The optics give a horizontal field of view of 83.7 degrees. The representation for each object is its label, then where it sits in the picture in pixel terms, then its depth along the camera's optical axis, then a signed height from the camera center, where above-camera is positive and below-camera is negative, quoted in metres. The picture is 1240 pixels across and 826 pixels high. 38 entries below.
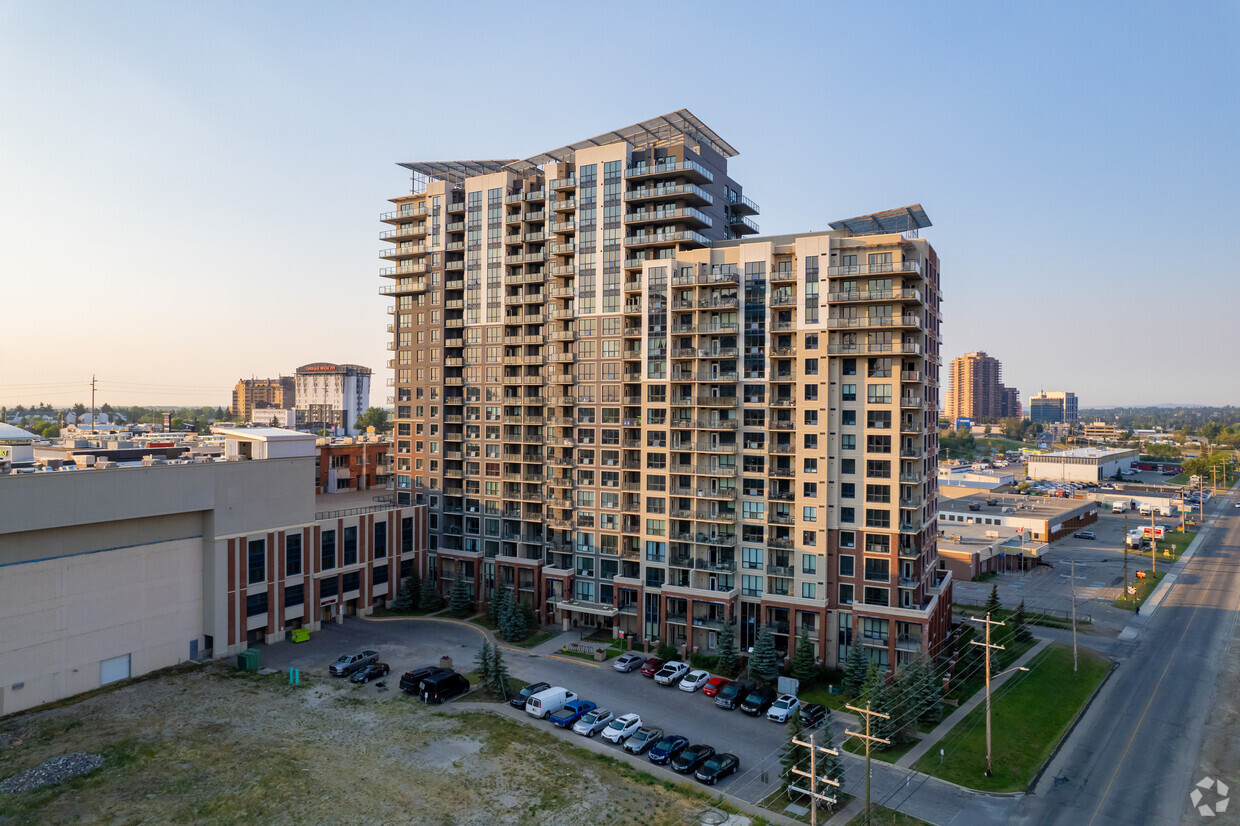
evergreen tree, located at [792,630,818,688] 58.38 -21.22
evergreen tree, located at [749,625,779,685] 59.09 -21.20
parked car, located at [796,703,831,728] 51.41 -22.68
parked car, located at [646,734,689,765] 45.28 -22.20
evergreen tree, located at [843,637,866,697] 56.59 -21.24
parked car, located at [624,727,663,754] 46.72 -22.31
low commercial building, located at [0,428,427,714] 51.50 -13.13
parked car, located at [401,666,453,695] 55.50 -21.34
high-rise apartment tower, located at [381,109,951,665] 61.19 +1.63
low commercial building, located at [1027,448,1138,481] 193.62 -15.42
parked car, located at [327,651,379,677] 59.16 -21.53
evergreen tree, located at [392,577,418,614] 79.38 -21.32
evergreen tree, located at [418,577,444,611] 79.31 -21.11
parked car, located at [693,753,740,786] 42.81 -22.25
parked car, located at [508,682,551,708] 53.78 -22.05
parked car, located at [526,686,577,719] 51.88 -21.84
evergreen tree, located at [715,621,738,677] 60.97 -21.12
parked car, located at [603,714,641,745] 48.00 -22.07
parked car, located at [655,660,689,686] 59.03 -22.31
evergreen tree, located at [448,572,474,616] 78.00 -20.87
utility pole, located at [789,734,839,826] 32.56 -17.87
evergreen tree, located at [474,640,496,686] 56.12 -20.41
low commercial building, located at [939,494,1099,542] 119.44 -18.46
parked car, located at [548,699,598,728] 50.56 -22.19
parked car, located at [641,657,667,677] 60.97 -22.39
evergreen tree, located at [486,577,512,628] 74.44 -20.54
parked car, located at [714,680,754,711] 54.62 -22.35
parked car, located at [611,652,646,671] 62.12 -22.42
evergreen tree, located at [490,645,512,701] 55.30 -21.40
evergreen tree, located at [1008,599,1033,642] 68.94 -21.30
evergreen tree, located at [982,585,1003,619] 70.12 -19.20
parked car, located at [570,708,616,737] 49.28 -22.18
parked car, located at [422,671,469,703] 53.97 -21.64
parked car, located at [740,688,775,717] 53.47 -22.47
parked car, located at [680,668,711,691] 57.94 -22.51
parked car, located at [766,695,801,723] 52.12 -22.40
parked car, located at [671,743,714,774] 43.88 -22.12
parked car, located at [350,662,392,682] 57.97 -21.86
